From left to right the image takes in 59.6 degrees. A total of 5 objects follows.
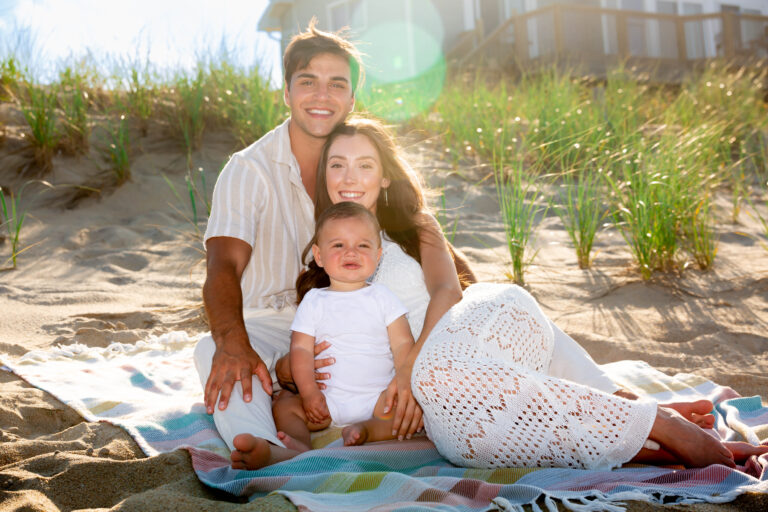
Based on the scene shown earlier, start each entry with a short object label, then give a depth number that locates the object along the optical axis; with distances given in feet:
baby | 7.55
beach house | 43.50
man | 8.60
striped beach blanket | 5.34
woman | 5.90
